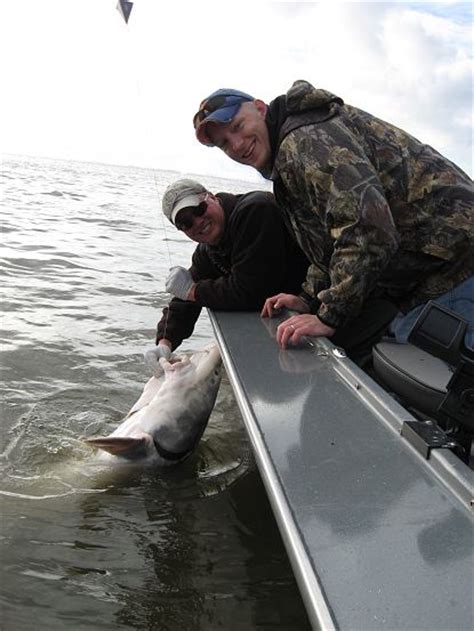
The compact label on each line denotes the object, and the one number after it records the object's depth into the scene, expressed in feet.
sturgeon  12.25
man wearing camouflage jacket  9.29
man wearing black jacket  12.84
